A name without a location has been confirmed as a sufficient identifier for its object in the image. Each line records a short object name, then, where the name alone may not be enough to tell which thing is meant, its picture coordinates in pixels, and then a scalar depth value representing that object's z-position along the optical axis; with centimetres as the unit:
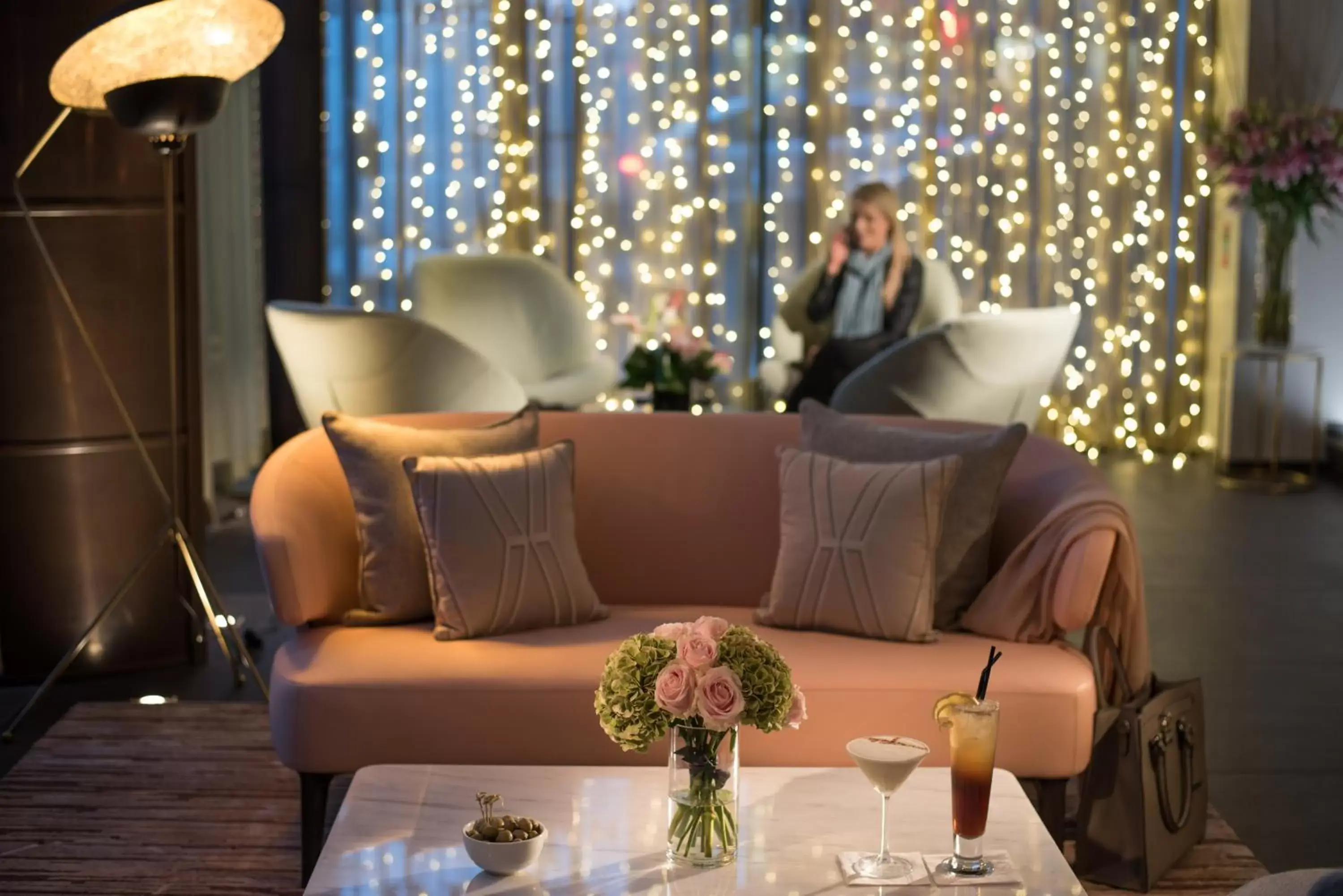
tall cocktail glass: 214
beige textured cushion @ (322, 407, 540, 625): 315
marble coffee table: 209
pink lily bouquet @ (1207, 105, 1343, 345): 686
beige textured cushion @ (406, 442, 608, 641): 306
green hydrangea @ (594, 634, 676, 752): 213
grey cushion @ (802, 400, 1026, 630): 317
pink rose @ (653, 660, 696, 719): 208
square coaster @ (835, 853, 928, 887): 210
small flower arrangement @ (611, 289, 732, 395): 498
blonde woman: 600
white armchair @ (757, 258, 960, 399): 651
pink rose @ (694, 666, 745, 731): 208
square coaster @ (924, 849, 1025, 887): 211
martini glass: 213
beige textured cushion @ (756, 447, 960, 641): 307
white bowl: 208
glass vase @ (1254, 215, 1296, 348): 703
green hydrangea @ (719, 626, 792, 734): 212
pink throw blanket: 303
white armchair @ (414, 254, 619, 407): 657
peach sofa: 287
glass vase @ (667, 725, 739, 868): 214
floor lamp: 359
